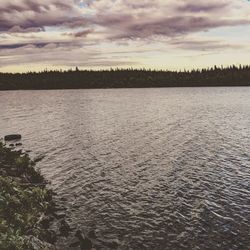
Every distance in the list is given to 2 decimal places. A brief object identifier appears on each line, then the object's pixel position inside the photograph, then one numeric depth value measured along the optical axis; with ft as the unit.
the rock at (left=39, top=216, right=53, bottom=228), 66.87
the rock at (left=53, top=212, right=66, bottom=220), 71.41
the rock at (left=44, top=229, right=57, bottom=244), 60.44
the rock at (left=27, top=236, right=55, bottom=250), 54.24
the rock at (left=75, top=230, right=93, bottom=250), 58.90
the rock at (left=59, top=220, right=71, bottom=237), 63.67
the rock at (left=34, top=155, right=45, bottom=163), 121.61
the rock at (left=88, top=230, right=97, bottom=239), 62.80
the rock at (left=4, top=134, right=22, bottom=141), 170.50
